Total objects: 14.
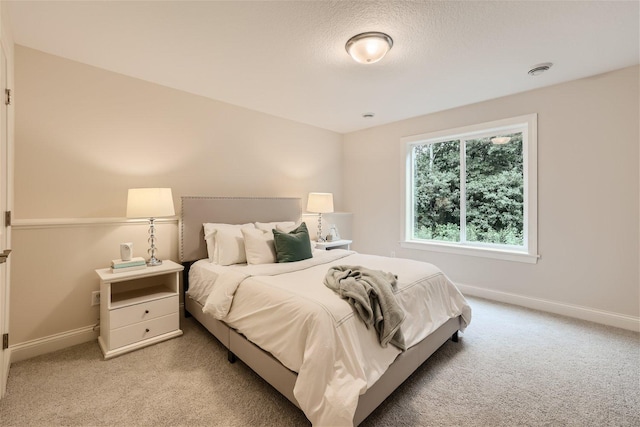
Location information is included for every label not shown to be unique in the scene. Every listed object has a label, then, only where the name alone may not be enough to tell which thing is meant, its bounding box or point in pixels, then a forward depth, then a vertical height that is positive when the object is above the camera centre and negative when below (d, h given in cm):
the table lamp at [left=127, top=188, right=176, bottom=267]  246 +10
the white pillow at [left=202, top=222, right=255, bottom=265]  279 -29
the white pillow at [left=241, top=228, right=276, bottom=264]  274 -33
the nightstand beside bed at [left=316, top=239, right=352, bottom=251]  399 -44
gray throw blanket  167 -54
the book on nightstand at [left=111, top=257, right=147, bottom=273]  238 -44
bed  143 -71
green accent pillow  276 -32
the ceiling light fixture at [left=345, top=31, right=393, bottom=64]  212 +130
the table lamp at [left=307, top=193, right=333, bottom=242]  410 +16
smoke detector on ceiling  261 +138
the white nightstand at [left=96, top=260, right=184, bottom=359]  227 -82
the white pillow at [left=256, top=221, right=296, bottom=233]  320 -13
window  338 +33
